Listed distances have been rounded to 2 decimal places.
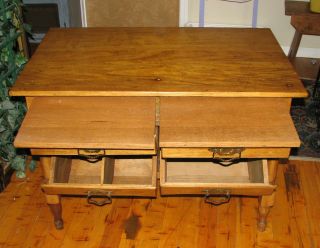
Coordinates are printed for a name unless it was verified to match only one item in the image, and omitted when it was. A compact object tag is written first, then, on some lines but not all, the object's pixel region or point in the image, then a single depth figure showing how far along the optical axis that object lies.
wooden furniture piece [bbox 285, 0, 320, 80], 3.22
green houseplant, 2.31
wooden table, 1.75
